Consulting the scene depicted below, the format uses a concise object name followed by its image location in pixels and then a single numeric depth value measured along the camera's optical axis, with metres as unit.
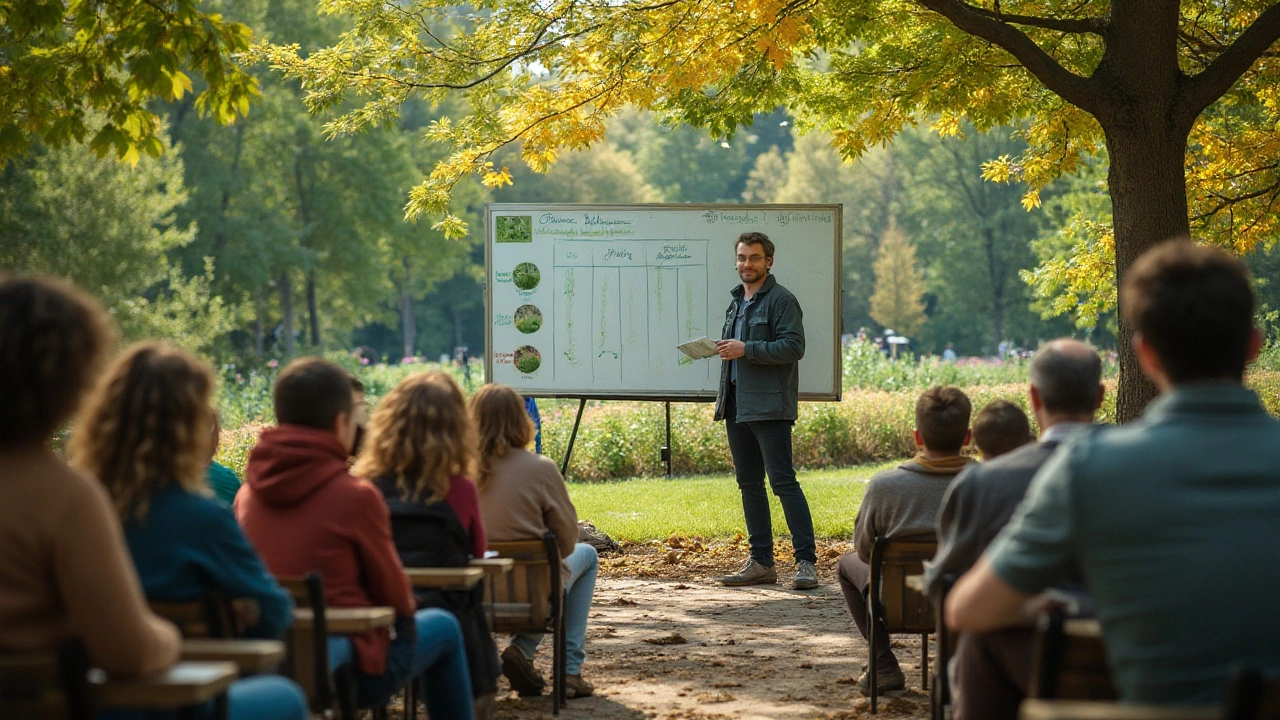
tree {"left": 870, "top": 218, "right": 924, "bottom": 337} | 54.75
